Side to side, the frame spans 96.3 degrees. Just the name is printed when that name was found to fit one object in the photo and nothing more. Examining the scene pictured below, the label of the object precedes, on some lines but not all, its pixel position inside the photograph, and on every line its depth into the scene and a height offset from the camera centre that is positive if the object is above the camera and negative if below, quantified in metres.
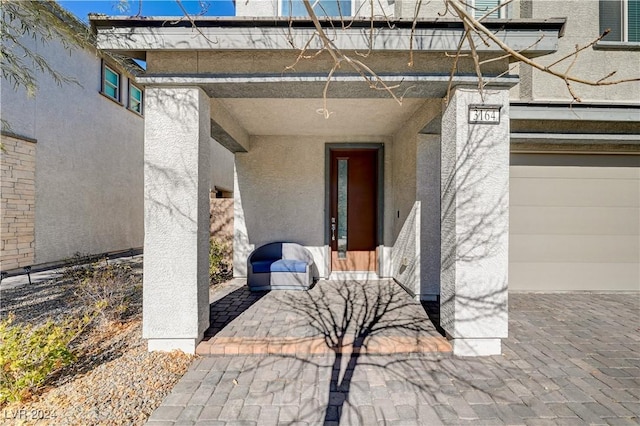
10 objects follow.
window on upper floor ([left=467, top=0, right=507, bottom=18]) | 4.67 +3.49
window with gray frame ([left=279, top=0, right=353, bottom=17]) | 4.88 +3.53
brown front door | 6.09 +0.07
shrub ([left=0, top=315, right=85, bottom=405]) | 2.28 -1.24
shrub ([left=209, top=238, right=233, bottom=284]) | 5.86 -1.08
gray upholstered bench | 5.20 -1.13
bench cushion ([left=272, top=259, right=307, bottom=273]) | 5.23 -0.99
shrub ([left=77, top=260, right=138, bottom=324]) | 3.73 -1.20
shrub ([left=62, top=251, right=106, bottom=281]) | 5.68 -1.20
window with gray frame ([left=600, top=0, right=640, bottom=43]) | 4.83 +3.33
